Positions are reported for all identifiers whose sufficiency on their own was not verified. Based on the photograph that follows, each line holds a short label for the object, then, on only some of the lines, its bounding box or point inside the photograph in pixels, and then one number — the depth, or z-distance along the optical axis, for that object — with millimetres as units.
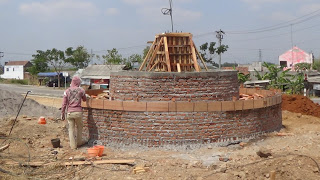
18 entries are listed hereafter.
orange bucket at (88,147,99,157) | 7076
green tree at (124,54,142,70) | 39594
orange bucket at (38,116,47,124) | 11297
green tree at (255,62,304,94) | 24422
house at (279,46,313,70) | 50844
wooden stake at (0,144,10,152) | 7617
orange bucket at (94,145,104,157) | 7172
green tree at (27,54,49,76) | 44944
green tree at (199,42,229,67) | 35406
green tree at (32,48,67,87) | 41656
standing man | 7879
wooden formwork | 9430
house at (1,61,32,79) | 62406
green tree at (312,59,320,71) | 47062
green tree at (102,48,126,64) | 39469
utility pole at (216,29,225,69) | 35894
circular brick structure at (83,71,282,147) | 7695
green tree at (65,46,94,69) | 43269
